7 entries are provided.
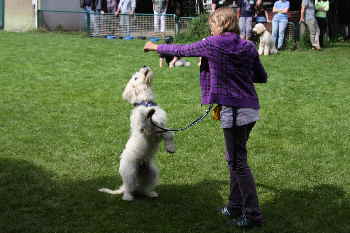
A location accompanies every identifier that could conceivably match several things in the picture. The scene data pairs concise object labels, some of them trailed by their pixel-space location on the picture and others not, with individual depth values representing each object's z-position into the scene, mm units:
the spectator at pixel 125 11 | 18703
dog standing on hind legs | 5684
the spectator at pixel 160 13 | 18375
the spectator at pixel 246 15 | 16403
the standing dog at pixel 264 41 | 15365
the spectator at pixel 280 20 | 16359
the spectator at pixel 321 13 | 16703
